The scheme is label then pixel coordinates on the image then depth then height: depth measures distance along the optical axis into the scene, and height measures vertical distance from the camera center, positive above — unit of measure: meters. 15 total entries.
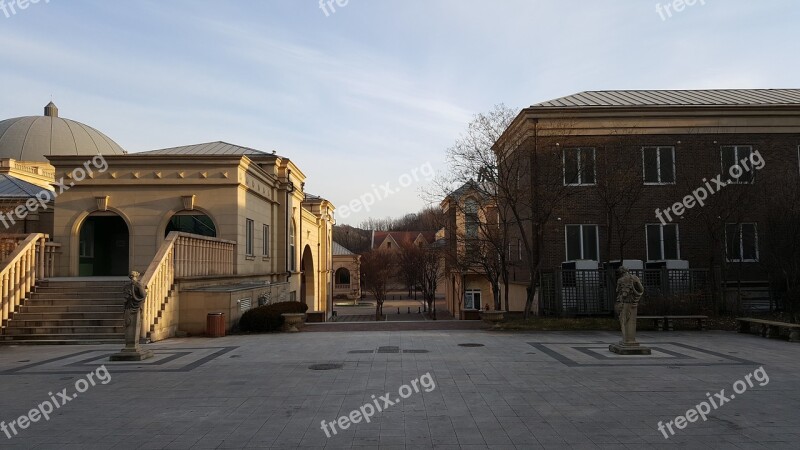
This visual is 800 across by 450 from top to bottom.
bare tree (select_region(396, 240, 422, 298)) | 54.75 +0.56
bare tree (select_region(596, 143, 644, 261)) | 21.67 +3.09
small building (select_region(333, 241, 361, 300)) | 72.38 -0.63
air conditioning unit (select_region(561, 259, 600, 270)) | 22.92 +0.05
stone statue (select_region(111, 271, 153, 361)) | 12.31 -1.03
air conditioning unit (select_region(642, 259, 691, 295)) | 21.70 -0.57
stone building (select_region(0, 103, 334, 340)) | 17.89 +2.07
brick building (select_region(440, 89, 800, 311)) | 23.52 +4.08
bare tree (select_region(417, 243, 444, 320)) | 47.66 -0.34
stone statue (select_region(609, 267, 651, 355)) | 12.83 -0.98
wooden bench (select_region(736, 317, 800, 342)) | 15.81 -1.90
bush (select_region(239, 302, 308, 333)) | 18.38 -1.62
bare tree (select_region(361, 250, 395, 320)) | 49.73 -0.21
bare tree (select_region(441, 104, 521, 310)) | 21.88 +2.74
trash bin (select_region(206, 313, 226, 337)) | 17.41 -1.66
